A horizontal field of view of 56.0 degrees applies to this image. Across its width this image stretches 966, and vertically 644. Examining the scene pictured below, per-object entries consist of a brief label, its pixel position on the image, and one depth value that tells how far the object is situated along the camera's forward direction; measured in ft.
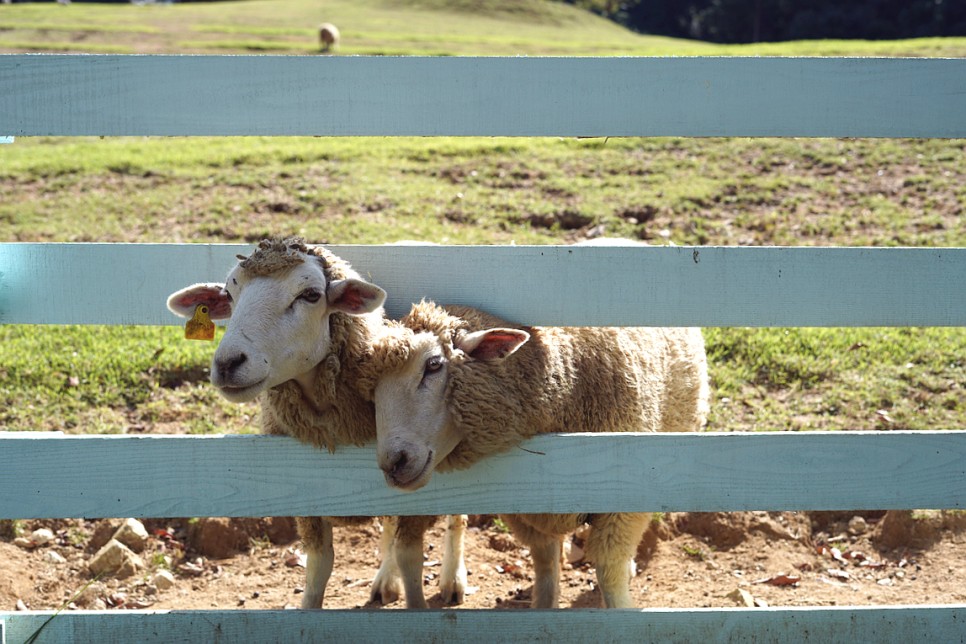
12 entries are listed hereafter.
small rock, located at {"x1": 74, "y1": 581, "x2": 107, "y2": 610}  14.12
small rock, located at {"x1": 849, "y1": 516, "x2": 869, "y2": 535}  16.19
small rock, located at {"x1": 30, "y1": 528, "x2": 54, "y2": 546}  15.31
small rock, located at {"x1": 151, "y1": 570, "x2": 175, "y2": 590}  14.55
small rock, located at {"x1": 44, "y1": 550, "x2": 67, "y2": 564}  14.97
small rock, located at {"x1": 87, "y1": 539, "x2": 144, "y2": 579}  14.71
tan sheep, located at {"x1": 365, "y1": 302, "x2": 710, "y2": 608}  9.43
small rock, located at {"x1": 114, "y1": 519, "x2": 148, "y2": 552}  15.44
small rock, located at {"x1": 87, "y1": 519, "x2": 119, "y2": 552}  15.53
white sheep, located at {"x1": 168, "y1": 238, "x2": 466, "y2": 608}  8.82
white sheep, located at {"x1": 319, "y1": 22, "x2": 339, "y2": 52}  88.43
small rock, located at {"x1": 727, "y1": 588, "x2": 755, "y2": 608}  13.71
